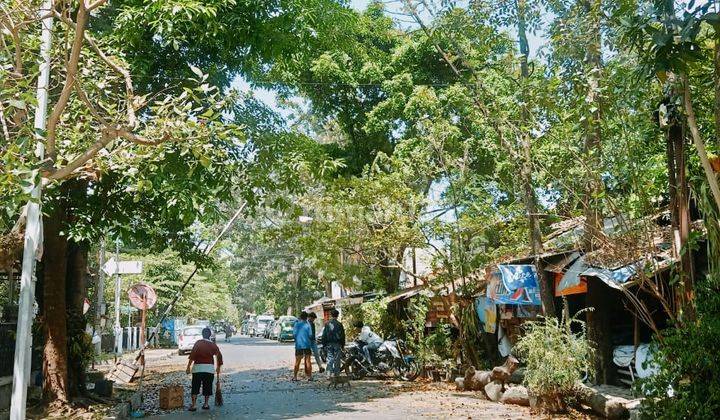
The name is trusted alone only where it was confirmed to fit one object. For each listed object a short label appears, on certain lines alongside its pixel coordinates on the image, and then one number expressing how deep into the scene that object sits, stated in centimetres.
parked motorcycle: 1814
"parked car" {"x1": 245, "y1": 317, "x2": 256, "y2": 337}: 7194
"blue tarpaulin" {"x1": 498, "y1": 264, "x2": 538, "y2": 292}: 1423
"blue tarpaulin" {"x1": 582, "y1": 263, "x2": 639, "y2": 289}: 1046
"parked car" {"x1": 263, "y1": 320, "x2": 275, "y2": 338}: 5738
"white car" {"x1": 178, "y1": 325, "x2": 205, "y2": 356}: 3588
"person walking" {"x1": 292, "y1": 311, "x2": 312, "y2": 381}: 1856
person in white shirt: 1828
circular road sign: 1597
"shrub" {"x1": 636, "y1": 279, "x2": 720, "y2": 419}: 651
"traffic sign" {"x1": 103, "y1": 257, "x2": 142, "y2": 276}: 2270
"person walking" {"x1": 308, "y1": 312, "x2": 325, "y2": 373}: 1891
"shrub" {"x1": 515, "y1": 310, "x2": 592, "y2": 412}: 1069
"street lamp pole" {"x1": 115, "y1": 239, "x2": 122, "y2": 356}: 2841
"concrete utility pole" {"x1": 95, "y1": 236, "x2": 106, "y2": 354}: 2461
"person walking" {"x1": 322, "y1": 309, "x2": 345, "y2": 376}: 1730
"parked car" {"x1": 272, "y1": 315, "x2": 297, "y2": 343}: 4769
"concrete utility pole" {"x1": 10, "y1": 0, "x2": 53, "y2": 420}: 781
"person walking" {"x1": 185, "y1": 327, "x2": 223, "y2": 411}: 1280
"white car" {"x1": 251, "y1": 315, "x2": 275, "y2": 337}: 6411
